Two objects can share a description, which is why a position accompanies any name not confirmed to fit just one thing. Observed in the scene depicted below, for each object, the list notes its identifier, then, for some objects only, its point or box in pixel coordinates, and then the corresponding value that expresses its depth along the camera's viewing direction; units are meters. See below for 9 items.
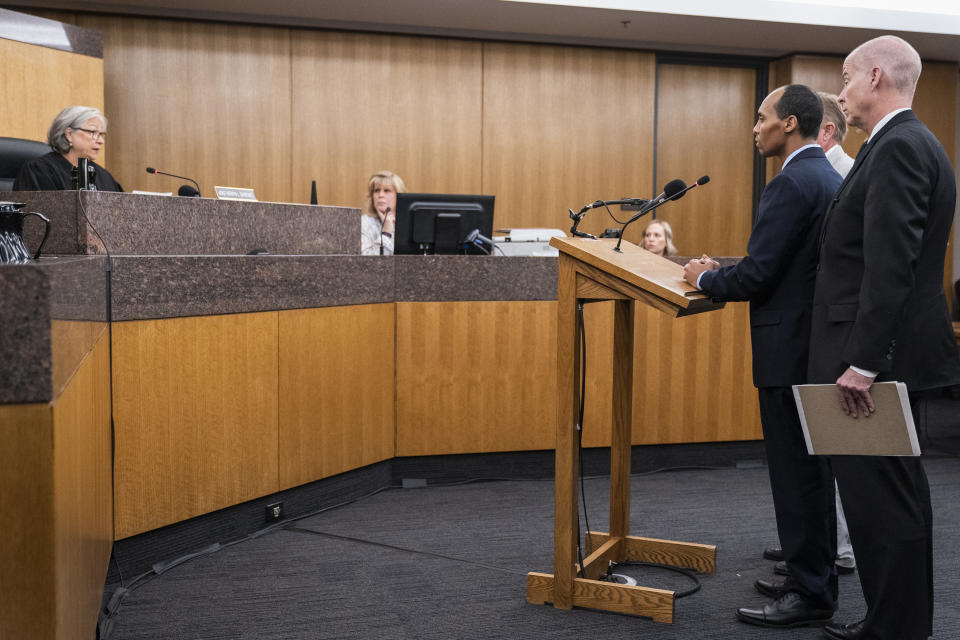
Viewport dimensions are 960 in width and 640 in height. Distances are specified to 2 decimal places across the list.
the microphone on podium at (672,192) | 2.39
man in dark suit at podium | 2.39
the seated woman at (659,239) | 5.50
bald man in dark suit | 1.97
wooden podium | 2.33
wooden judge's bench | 1.31
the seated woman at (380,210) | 5.28
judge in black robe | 3.75
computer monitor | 4.18
